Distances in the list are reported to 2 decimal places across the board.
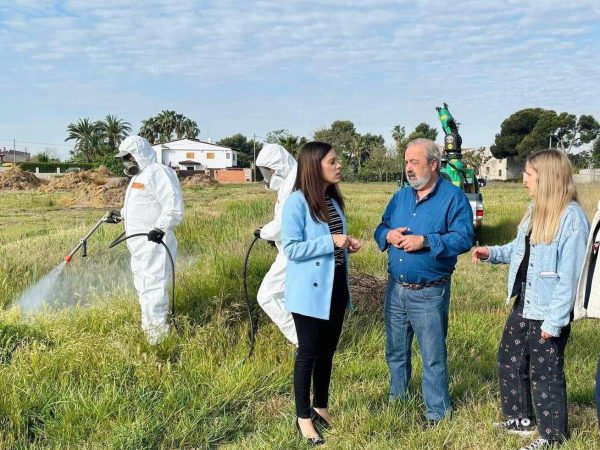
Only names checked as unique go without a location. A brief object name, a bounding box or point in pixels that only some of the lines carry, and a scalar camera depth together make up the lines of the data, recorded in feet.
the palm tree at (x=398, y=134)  284.22
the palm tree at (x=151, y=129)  314.96
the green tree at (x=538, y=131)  224.94
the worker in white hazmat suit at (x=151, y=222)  17.42
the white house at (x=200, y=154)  278.26
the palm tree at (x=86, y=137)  285.02
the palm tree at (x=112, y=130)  287.28
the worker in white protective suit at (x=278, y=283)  16.60
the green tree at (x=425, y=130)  272.33
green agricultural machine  44.52
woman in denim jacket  11.28
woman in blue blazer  11.85
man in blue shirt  12.28
